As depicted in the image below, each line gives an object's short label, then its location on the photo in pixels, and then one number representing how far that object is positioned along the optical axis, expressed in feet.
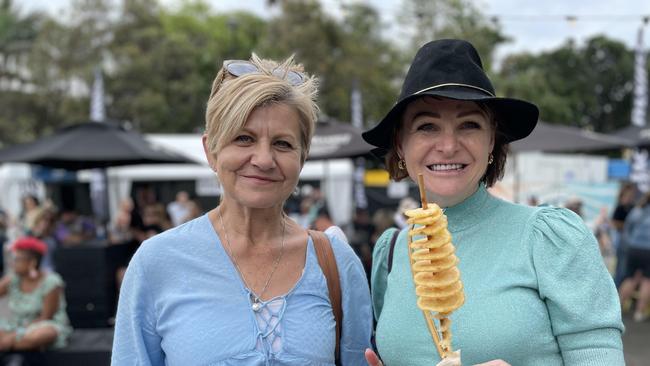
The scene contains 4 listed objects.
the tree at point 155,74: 93.71
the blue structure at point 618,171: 74.49
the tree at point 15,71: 95.76
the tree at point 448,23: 103.91
